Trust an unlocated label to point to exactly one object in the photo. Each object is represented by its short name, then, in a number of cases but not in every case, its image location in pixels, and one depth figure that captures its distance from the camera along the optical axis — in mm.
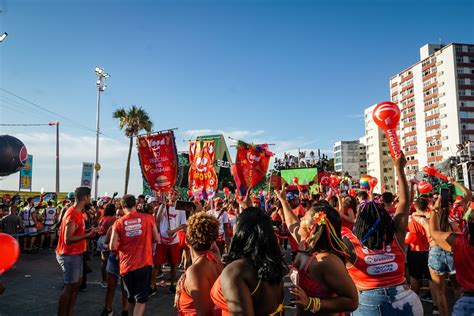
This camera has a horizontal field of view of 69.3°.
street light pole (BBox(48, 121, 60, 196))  23812
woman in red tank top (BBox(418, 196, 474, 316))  3037
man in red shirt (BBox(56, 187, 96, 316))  5262
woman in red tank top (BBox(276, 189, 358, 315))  2291
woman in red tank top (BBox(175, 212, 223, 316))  2537
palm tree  33188
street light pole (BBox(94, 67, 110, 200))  25688
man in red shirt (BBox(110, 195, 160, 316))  5152
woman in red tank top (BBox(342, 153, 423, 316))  2938
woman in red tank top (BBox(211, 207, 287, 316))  2035
